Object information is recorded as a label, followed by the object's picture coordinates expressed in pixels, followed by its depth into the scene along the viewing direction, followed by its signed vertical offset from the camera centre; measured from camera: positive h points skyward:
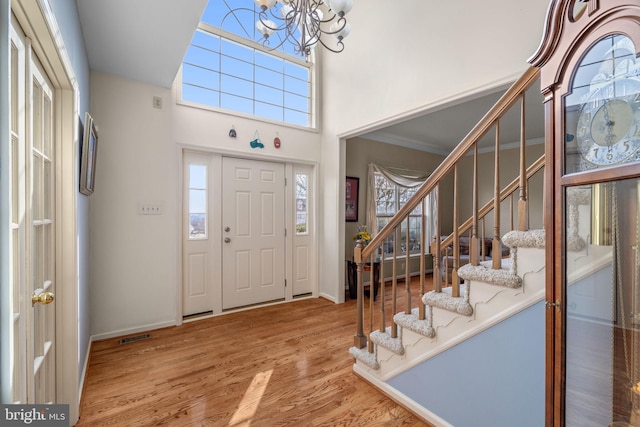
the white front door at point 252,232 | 3.58 -0.24
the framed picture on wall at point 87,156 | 1.91 +0.39
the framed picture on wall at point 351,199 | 4.66 +0.23
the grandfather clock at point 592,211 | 0.81 +0.01
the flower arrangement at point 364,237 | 4.19 -0.35
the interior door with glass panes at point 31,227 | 1.03 -0.06
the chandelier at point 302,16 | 1.87 +1.36
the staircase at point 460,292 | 1.36 -0.41
